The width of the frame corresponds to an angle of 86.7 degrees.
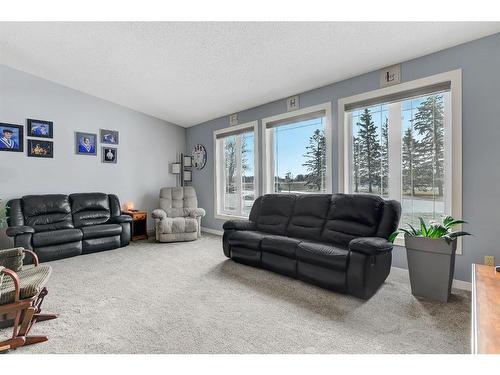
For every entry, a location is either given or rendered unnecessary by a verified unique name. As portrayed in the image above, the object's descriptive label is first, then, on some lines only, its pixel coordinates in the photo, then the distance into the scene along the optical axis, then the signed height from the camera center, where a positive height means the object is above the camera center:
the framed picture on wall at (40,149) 4.46 +0.65
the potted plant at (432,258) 2.39 -0.72
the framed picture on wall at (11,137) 4.20 +0.79
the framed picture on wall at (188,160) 6.34 +0.57
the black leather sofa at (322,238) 2.48 -0.66
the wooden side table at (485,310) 1.29 -0.78
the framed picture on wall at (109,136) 5.23 +0.98
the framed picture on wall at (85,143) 4.95 +0.80
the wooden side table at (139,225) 5.27 -0.81
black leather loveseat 3.81 -0.62
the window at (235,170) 5.12 +0.28
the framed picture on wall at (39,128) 4.45 +1.00
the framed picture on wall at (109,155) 5.26 +0.62
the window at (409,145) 2.83 +0.43
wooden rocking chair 1.76 -0.80
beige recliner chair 4.97 -0.63
